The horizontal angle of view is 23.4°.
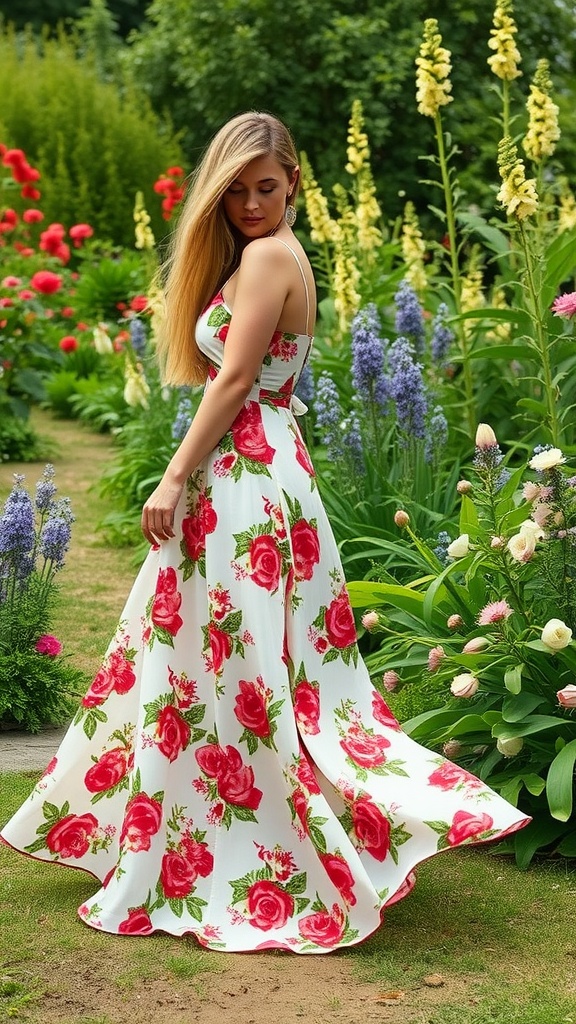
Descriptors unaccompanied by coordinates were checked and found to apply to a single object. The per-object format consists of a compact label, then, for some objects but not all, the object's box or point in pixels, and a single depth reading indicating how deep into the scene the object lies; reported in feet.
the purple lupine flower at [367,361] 17.16
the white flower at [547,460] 11.02
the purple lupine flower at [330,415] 17.33
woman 10.07
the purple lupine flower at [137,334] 25.35
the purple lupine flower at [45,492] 14.25
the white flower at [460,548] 11.58
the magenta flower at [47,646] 14.74
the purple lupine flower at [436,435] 17.52
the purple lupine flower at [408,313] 18.90
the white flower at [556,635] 10.68
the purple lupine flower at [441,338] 19.36
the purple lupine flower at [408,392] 16.56
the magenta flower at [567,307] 13.29
